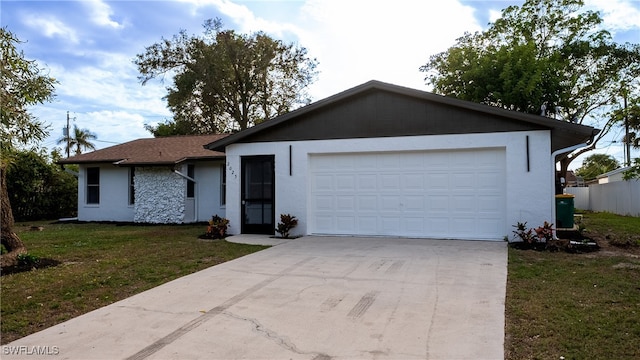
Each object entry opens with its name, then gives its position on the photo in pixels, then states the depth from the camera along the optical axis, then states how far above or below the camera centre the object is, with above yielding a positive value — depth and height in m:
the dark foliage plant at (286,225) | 11.08 -0.85
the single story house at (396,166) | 9.56 +0.65
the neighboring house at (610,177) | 25.96 +0.92
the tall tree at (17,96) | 6.11 +1.56
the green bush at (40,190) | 17.89 +0.20
